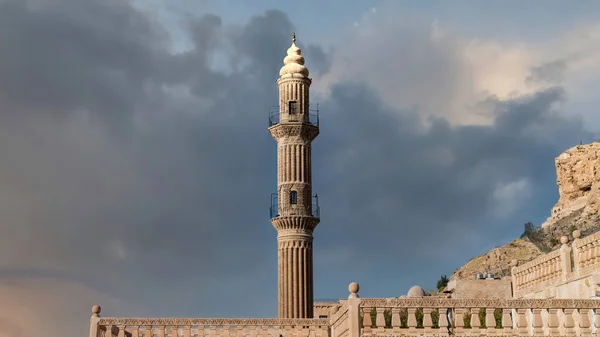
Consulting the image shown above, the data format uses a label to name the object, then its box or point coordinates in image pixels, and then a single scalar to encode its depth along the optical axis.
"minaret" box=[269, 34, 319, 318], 40.19
